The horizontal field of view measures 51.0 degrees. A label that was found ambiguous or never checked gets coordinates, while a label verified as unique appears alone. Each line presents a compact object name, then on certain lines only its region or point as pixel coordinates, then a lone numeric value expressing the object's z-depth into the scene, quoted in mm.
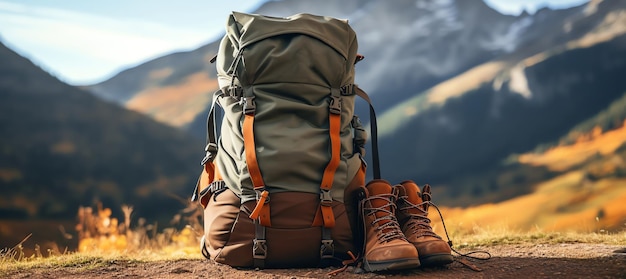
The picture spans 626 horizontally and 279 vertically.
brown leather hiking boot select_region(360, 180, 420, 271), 3096
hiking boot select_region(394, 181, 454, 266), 3232
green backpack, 3303
